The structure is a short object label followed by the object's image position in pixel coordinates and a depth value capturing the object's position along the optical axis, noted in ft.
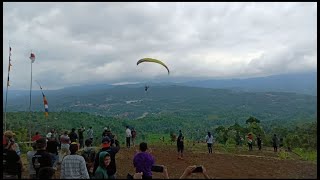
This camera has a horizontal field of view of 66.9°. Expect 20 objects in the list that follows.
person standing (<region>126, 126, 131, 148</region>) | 47.50
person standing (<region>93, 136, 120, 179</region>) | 19.11
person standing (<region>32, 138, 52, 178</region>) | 18.66
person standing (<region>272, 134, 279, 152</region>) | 53.16
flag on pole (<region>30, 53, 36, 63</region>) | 44.64
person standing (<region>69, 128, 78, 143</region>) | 37.18
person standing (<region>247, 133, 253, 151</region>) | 51.00
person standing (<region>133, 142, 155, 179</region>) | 19.48
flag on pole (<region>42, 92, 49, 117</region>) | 43.02
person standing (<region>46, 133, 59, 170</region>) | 23.46
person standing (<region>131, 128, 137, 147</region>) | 50.28
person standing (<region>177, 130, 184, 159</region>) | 39.60
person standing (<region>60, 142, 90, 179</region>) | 17.15
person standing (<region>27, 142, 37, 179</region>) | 19.59
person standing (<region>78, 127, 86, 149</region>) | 42.87
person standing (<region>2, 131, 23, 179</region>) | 19.46
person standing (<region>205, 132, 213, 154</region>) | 45.76
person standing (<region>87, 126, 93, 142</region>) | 44.92
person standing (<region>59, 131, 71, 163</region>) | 28.85
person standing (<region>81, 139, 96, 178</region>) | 21.95
